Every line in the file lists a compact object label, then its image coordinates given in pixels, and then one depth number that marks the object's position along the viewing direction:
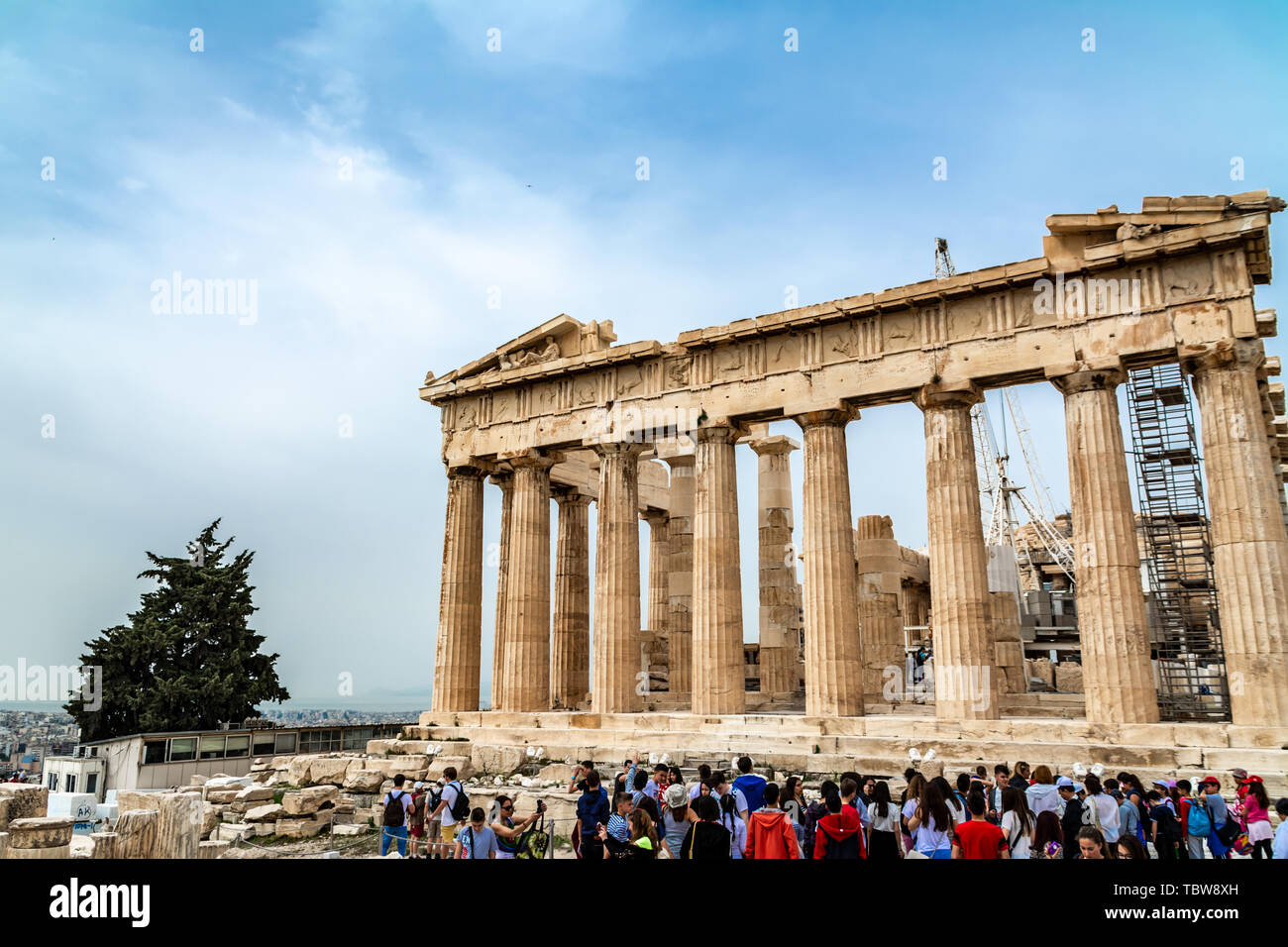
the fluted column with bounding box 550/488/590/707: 30.80
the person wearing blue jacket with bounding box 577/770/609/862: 9.95
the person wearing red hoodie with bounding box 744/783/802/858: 8.77
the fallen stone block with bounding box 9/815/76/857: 12.94
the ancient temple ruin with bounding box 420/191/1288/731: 19.06
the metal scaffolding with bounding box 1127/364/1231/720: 22.67
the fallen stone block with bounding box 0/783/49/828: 15.26
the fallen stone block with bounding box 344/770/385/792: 22.70
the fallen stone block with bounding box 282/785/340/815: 19.41
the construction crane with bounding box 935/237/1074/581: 66.36
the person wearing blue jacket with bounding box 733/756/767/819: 10.55
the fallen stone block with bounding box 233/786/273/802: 21.09
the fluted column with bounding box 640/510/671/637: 34.38
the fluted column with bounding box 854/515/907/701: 30.44
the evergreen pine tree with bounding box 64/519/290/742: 38.78
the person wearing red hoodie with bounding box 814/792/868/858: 8.59
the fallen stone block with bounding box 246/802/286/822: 18.70
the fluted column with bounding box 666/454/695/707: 31.30
